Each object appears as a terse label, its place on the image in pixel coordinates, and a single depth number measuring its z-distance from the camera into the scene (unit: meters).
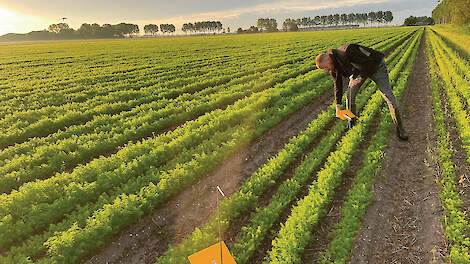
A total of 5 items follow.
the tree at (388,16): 194.88
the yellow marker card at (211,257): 2.69
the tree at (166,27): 198.00
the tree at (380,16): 198.00
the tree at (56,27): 172.12
